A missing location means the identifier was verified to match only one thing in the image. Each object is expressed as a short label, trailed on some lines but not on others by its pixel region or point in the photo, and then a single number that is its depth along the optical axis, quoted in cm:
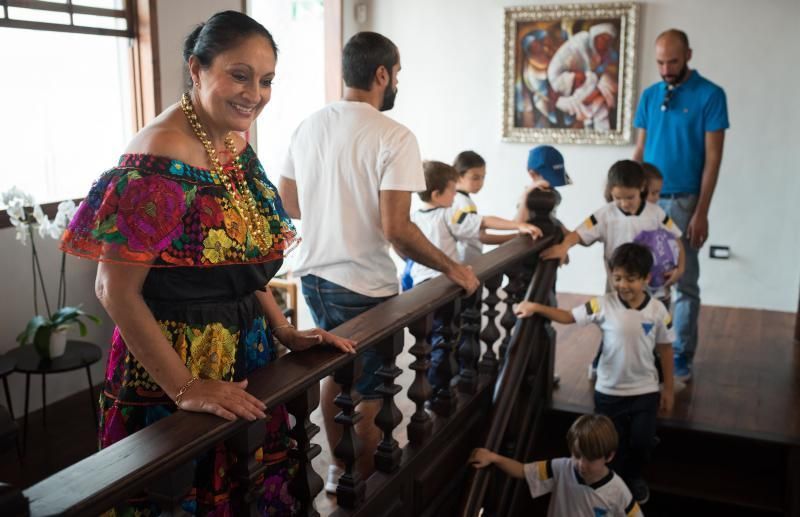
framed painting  648
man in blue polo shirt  411
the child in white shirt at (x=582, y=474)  288
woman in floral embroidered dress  146
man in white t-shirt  260
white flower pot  402
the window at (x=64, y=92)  414
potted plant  390
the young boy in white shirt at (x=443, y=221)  362
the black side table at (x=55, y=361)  390
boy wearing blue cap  400
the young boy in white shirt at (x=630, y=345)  335
